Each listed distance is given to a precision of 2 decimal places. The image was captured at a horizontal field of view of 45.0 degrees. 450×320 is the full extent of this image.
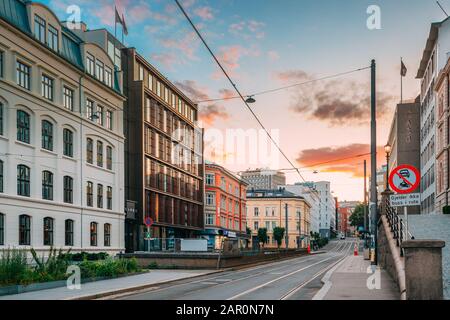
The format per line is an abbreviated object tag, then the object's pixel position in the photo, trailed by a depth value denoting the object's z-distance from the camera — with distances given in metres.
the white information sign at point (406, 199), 14.63
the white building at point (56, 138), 33.72
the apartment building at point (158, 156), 55.81
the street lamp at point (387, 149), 29.59
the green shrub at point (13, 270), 19.00
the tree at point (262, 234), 105.38
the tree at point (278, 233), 109.44
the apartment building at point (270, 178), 193.71
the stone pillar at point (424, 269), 11.24
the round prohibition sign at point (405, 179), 14.35
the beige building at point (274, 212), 125.19
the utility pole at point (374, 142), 26.56
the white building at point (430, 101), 53.84
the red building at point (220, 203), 81.26
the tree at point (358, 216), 182.62
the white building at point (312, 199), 154.75
